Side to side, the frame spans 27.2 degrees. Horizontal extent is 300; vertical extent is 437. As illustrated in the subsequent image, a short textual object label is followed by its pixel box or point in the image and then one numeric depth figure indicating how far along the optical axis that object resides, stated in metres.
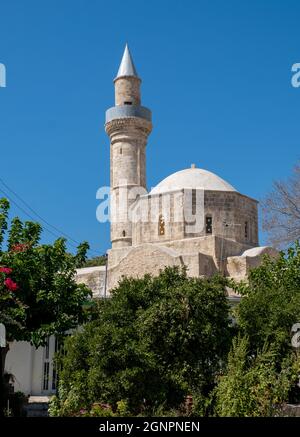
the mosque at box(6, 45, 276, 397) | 27.94
